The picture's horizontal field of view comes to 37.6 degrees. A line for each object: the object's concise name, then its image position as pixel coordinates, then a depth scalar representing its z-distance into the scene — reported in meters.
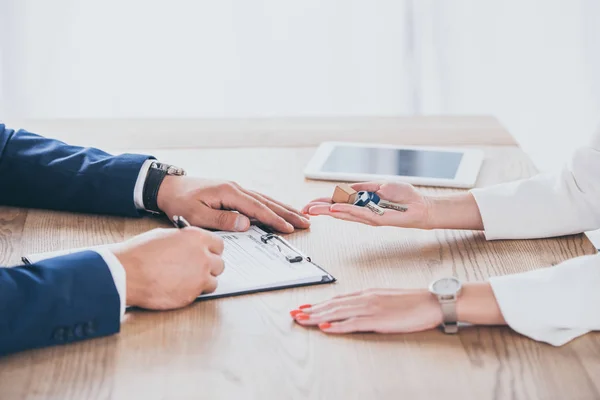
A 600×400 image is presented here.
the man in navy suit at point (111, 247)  1.18
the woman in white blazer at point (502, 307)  1.19
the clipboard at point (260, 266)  1.33
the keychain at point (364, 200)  1.59
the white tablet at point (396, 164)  1.85
